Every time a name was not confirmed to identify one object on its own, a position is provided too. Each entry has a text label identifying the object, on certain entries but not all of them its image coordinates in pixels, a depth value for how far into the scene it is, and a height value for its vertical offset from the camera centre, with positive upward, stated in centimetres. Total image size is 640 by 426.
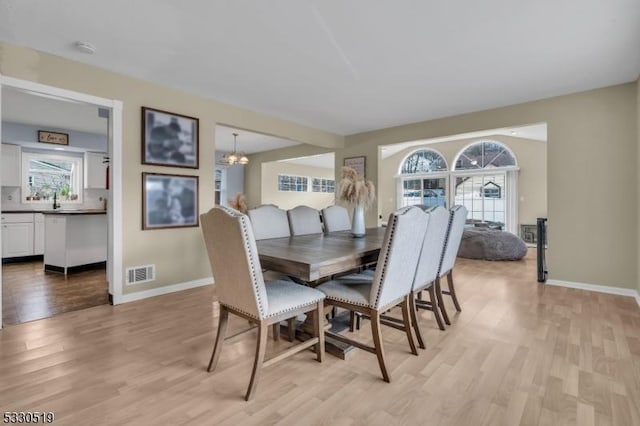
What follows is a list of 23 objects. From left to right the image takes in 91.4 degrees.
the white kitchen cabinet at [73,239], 432 -38
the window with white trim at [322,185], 1071 +100
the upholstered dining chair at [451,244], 255 -26
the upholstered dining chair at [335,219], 344 -7
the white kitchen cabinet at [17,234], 515 -37
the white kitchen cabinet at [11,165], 527 +82
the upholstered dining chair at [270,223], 274 -9
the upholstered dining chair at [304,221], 309 -8
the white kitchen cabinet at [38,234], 542 -37
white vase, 283 -9
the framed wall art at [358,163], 573 +93
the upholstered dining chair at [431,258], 215 -33
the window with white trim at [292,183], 948 +94
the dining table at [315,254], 173 -26
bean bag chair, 535 -57
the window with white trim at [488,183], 830 +83
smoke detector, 258 +140
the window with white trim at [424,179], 917 +105
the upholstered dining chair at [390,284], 175 -43
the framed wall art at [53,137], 541 +133
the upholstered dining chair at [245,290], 159 -44
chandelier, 659 +116
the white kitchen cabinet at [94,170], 604 +84
